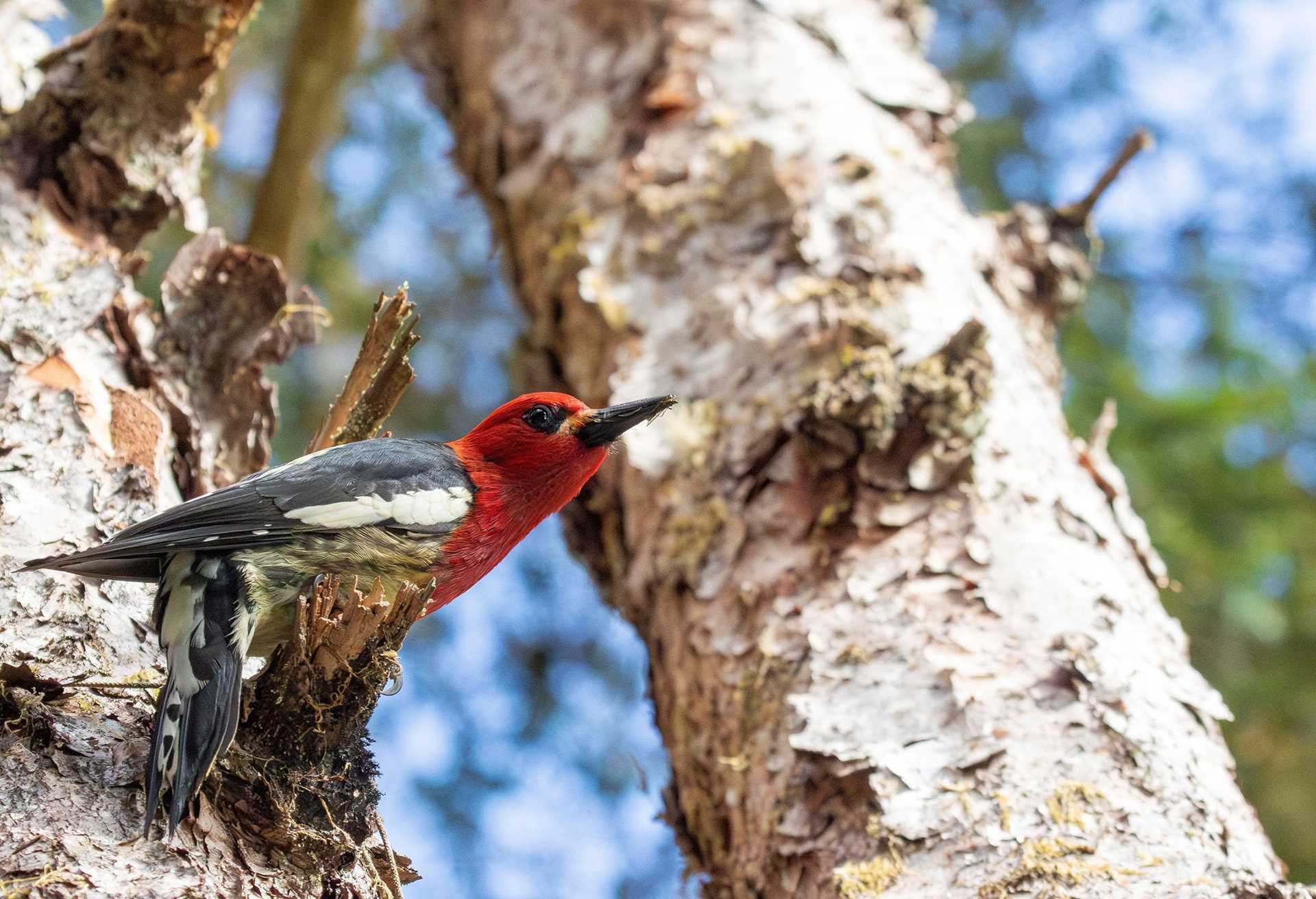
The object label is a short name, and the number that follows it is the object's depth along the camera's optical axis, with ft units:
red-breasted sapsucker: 13.43
